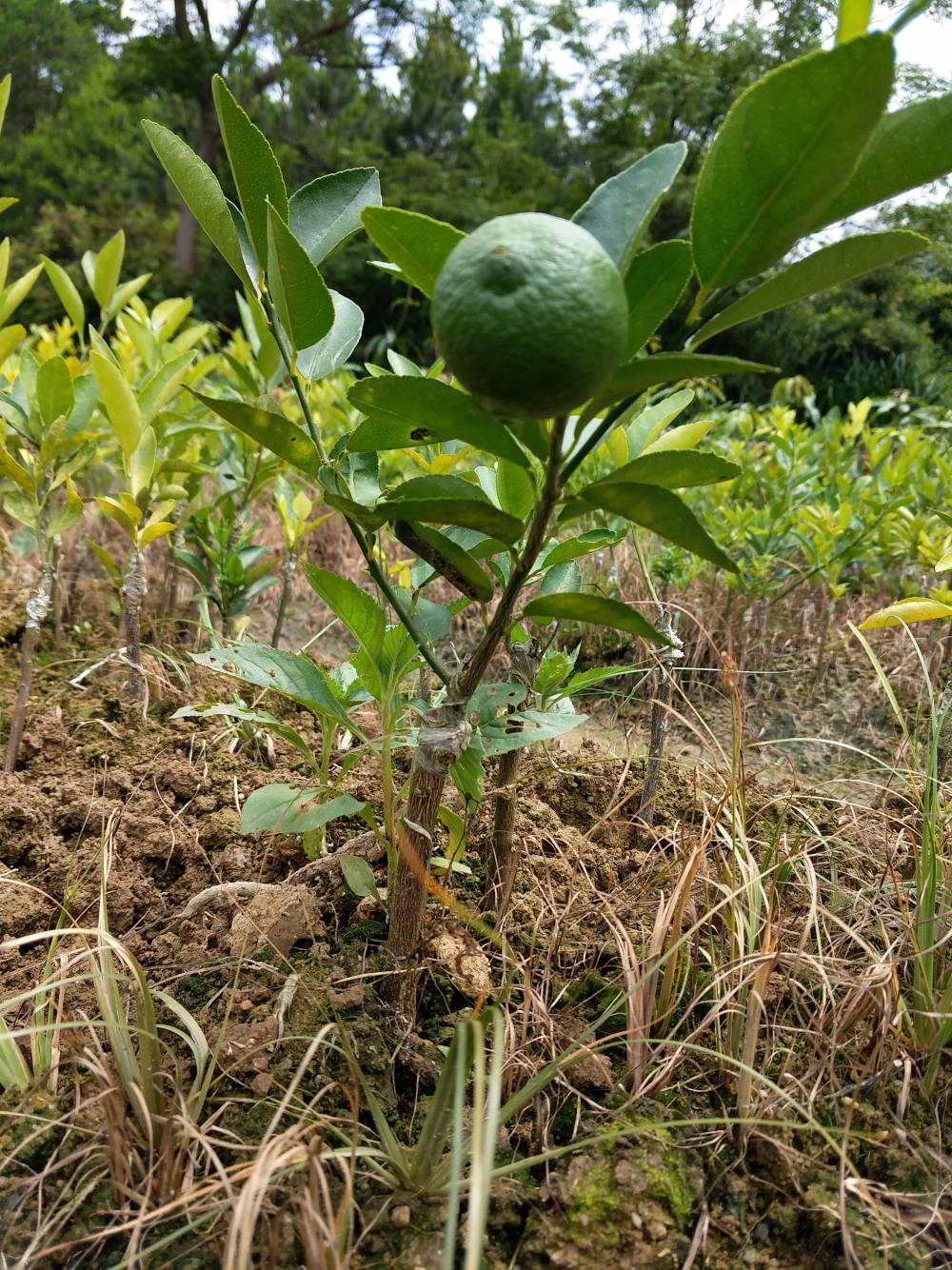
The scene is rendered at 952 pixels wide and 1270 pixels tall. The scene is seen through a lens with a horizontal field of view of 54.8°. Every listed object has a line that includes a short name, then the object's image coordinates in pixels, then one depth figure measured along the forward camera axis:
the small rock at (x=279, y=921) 0.42
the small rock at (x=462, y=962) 0.39
